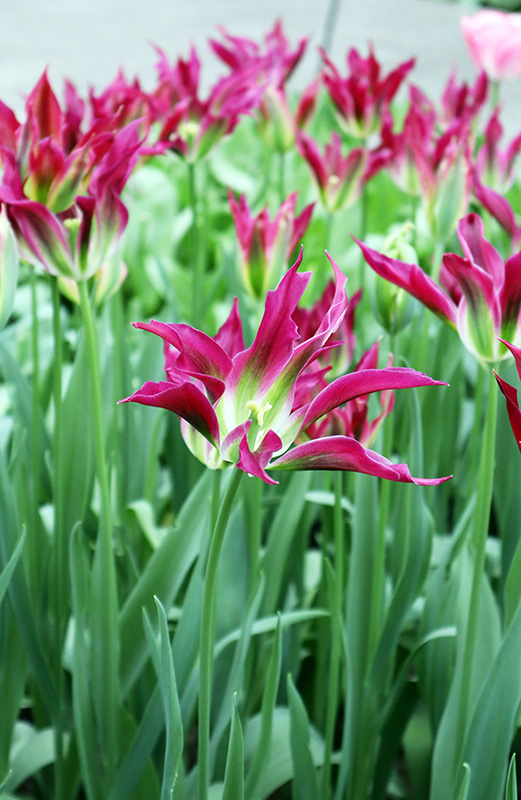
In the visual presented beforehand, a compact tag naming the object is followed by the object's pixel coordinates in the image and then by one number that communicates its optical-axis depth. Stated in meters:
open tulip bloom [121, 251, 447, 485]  0.68
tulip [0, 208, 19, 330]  0.81
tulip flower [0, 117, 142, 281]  0.80
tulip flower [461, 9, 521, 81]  1.33
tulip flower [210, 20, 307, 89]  1.35
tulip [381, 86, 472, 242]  1.01
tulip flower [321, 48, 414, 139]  1.25
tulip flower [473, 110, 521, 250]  1.17
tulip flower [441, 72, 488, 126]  1.29
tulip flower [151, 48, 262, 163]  1.11
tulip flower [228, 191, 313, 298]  0.96
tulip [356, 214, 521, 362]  0.78
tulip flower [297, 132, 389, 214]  1.10
